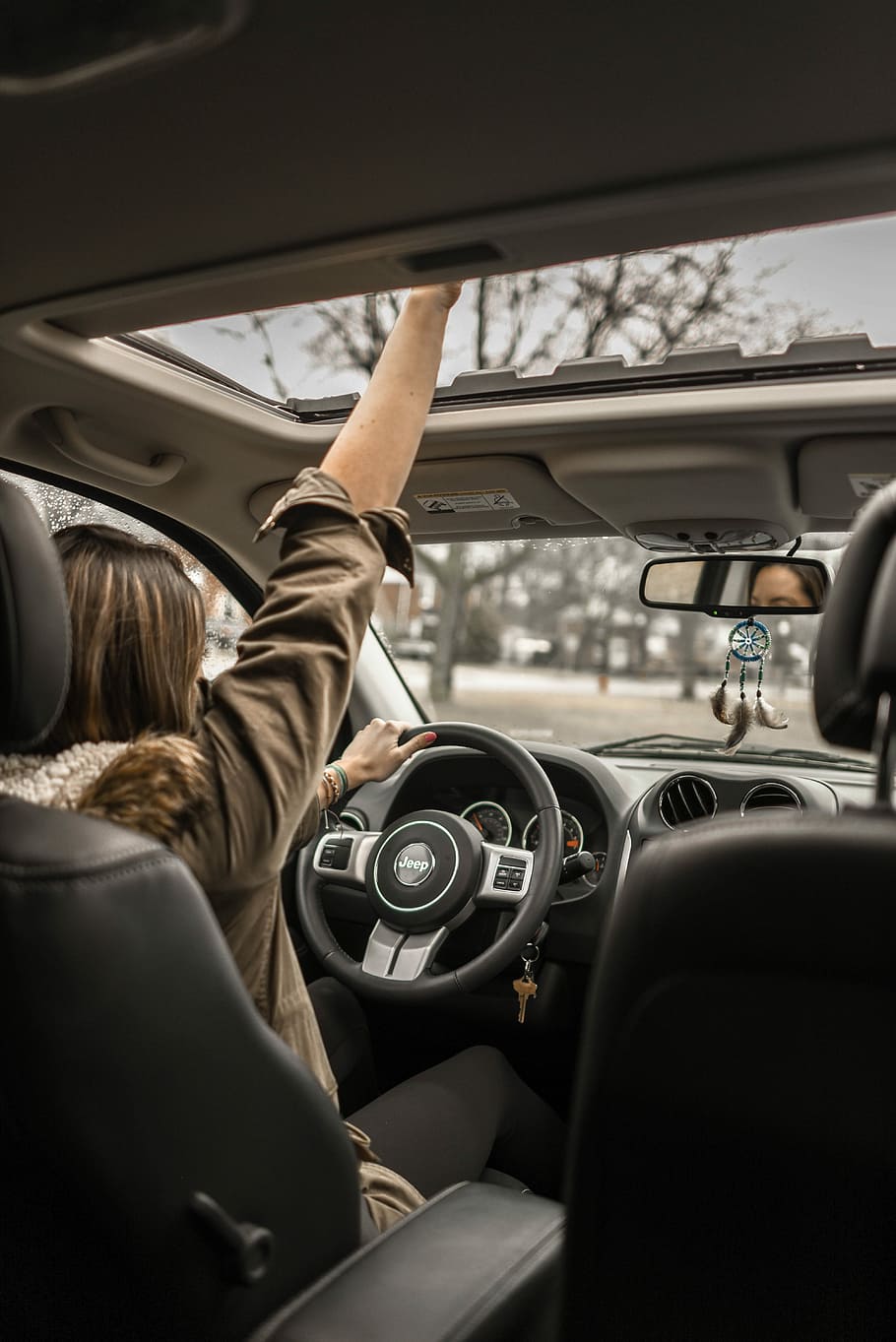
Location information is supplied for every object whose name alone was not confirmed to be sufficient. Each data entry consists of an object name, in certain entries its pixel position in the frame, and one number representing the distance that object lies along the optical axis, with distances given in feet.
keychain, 8.66
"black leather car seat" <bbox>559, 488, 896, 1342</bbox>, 2.96
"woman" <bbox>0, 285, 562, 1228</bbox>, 4.04
